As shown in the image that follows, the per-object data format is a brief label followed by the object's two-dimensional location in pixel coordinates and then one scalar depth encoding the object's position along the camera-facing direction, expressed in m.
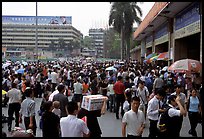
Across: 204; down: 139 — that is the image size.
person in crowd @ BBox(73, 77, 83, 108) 12.02
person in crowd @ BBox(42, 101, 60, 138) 5.36
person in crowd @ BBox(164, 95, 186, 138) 5.63
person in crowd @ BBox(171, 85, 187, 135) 7.83
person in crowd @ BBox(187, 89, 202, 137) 7.92
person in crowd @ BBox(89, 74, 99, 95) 11.87
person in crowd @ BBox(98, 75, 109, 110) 11.38
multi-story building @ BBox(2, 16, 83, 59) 100.60
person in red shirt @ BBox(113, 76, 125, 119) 10.63
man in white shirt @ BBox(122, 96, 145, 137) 5.26
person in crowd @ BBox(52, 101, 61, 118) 6.59
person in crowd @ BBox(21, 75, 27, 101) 11.88
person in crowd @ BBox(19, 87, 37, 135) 6.94
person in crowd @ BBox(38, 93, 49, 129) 8.08
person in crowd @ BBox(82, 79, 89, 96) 12.46
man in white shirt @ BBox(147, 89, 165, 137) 6.73
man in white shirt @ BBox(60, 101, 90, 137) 4.62
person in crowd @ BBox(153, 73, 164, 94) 12.10
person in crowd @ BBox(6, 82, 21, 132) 8.41
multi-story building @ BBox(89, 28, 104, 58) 152.25
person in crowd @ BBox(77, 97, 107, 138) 5.67
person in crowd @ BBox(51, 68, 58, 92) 16.77
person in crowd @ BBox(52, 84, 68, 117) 7.22
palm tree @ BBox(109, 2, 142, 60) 44.00
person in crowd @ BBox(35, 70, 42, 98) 16.16
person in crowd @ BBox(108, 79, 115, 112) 11.46
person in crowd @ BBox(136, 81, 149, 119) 9.41
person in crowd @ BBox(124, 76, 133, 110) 8.98
